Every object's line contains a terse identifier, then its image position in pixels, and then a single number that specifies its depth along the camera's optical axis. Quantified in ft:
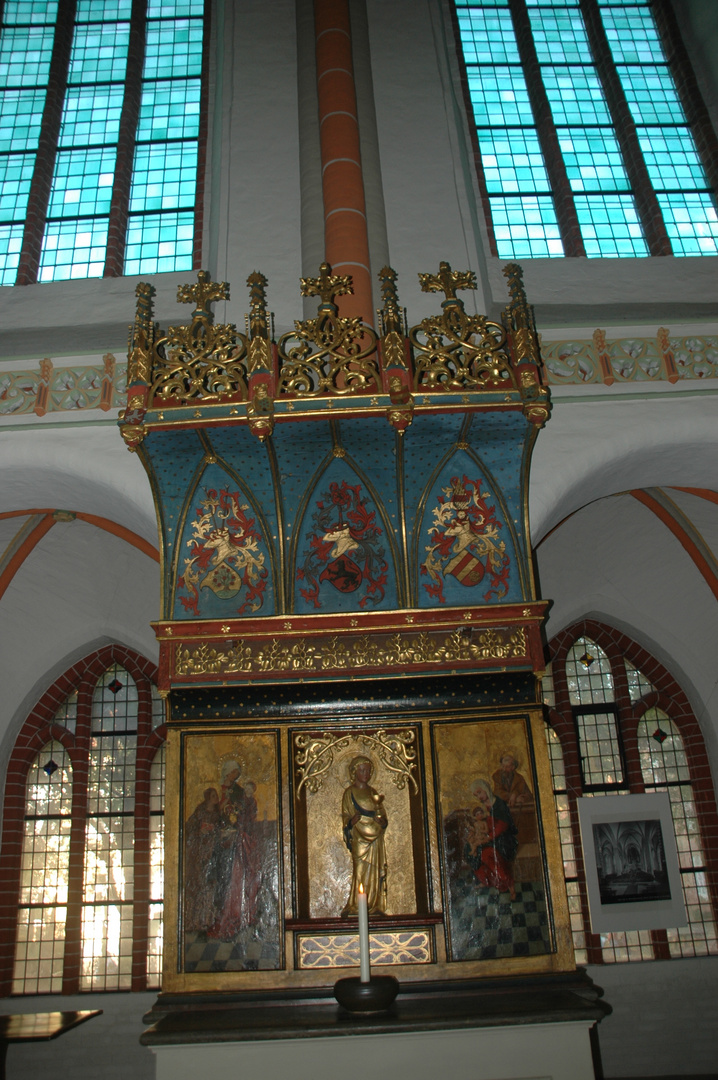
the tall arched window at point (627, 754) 29.58
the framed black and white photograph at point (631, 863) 28.09
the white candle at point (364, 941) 14.05
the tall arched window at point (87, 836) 28.73
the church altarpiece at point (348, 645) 17.89
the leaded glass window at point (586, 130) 28.35
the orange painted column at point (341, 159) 22.75
